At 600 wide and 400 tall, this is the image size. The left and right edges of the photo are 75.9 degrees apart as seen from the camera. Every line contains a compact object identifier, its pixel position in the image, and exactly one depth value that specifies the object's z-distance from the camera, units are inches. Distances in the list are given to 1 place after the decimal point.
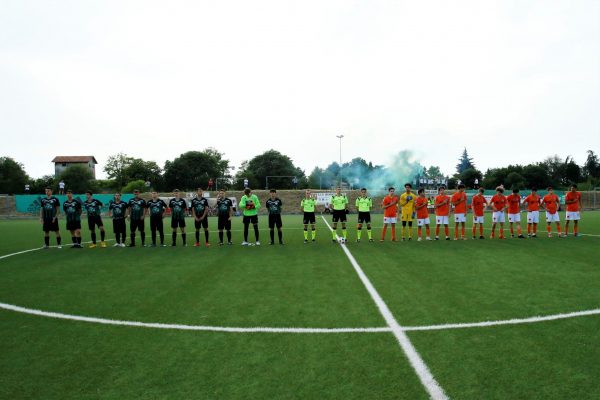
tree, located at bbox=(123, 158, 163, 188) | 3324.3
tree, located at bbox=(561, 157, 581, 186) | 3181.6
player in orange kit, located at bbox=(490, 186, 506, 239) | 571.2
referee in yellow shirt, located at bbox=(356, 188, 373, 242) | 540.1
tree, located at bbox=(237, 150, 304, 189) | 3648.1
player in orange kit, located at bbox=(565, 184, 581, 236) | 563.3
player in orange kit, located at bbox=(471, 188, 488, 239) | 553.6
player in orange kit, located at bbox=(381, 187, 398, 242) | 543.8
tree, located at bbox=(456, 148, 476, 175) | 4149.9
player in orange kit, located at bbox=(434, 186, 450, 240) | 548.4
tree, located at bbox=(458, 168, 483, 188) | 3191.9
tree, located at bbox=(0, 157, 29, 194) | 3011.8
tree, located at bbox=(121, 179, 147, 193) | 2432.5
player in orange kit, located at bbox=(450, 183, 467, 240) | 552.1
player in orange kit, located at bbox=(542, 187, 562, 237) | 569.0
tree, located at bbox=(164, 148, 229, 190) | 3159.5
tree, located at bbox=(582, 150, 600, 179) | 3309.5
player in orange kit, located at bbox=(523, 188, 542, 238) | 565.3
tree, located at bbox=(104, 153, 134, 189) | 3759.8
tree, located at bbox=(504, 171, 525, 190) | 2802.7
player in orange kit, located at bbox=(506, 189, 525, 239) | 569.4
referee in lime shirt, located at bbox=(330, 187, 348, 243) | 546.1
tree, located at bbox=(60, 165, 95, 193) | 3026.6
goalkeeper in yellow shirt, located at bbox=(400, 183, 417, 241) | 556.8
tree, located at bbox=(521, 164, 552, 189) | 2856.8
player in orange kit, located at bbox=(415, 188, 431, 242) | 558.6
